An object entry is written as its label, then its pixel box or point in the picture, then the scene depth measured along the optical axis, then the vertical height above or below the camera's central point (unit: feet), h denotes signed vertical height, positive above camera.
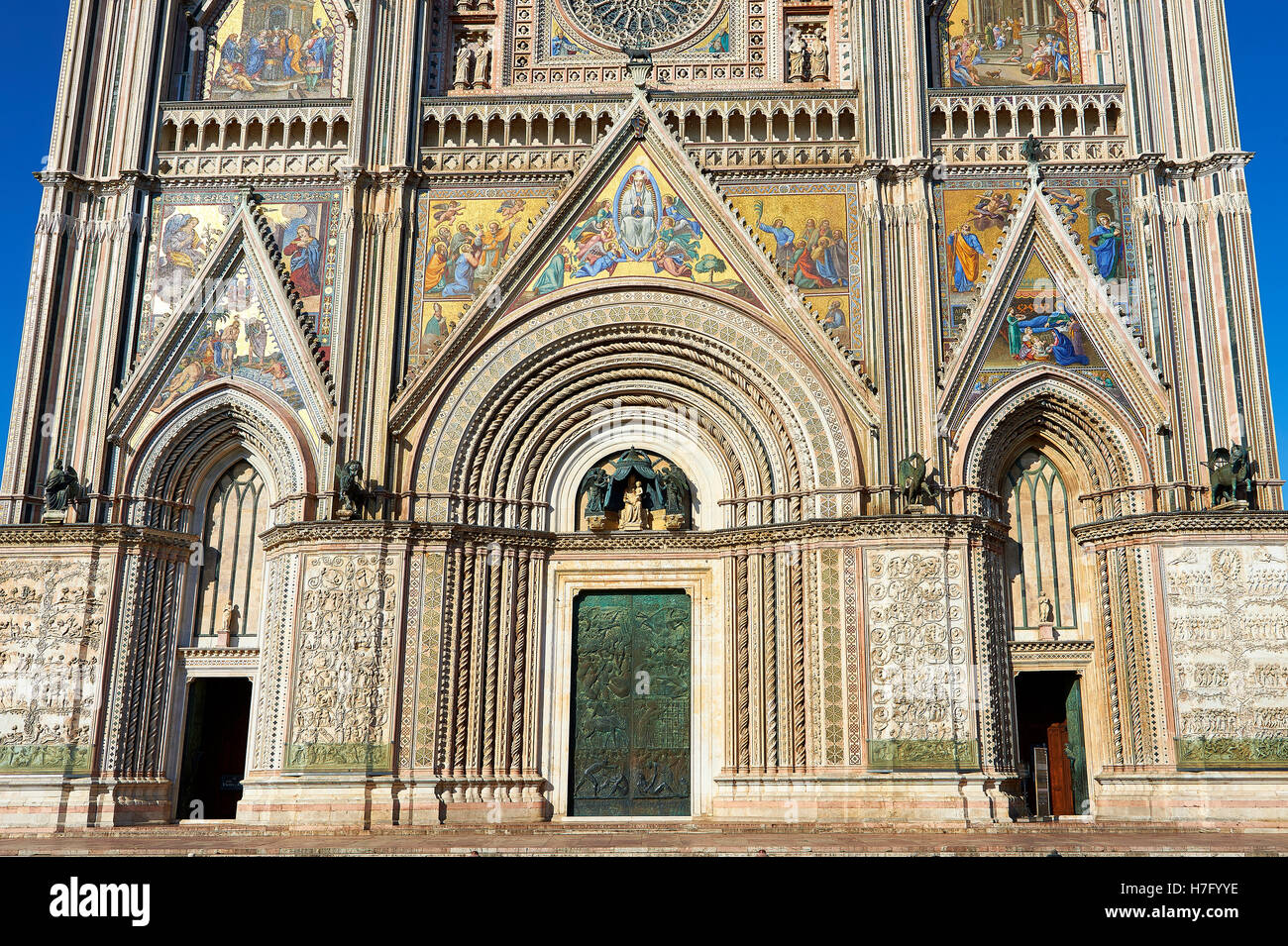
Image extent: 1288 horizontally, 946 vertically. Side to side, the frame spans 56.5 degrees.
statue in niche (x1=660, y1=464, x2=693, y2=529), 73.97 +15.22
